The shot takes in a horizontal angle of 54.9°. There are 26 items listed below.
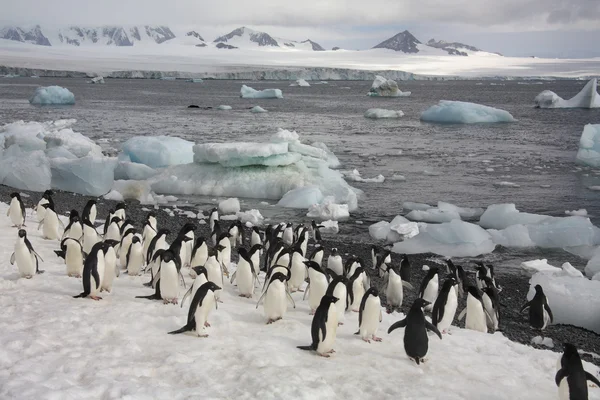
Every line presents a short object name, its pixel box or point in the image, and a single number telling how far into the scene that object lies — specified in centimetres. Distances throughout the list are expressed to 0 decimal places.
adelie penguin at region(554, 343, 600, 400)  478
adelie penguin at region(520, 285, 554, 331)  810
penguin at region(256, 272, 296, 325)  654
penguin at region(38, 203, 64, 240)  1009
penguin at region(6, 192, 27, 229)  1062
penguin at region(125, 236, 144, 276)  818
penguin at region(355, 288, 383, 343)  621
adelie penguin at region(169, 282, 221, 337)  586
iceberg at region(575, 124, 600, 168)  2370
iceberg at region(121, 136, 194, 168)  2014
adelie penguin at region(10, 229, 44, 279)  740
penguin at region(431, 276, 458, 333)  694
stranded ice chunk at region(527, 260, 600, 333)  848
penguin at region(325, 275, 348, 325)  645
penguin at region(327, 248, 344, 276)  920
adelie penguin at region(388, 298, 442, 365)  569
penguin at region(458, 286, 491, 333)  742
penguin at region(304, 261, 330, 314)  717
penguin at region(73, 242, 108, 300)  670
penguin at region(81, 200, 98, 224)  1151
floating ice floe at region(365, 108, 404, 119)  4666
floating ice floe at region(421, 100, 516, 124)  4167
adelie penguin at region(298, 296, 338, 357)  567
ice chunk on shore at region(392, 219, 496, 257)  1216
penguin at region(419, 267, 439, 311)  829
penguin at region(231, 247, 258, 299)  779
